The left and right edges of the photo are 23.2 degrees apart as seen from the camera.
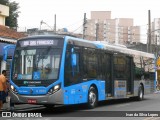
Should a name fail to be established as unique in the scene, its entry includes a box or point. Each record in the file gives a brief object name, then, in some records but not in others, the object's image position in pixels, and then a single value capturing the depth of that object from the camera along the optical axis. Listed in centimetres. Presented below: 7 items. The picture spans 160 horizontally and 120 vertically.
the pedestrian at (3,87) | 1590
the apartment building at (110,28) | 8014
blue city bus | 1498
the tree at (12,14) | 4816
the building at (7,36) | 2194
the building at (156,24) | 8441
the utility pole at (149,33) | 4828
